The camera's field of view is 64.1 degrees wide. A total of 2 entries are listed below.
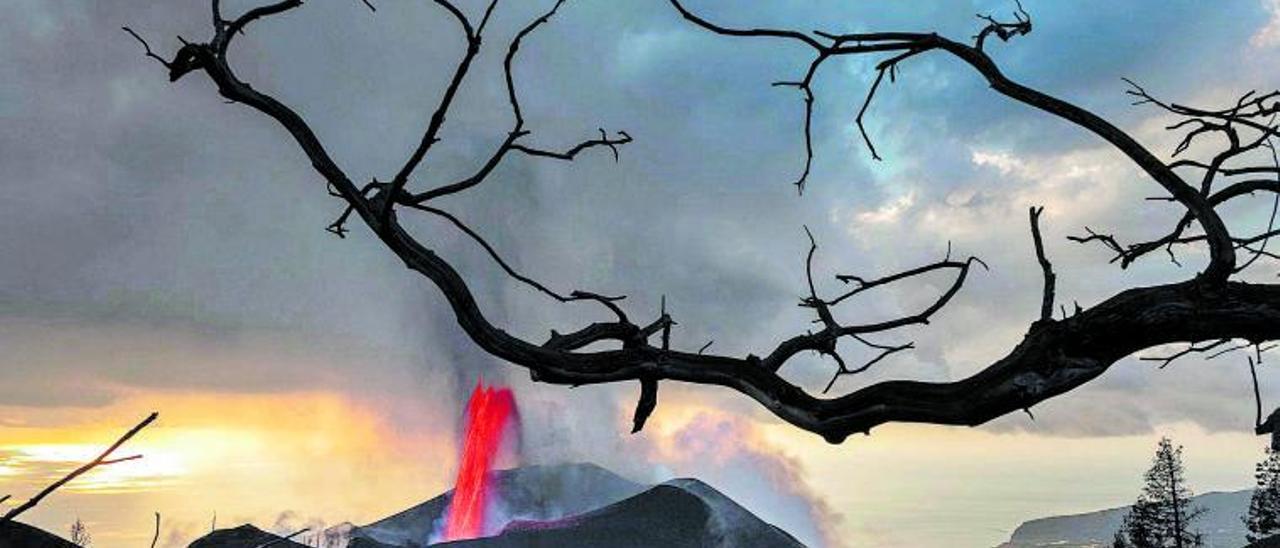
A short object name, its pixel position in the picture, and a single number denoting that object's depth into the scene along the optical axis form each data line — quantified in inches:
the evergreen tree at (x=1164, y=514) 2657.5
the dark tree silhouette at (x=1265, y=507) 2466.8
